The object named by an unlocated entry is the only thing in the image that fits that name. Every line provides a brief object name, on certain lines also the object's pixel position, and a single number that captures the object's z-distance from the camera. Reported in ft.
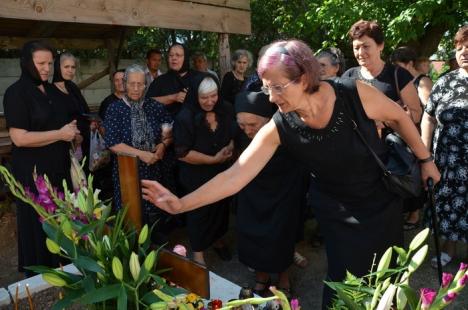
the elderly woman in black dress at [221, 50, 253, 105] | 15.87
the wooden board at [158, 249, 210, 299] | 3.55
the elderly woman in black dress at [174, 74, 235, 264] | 10.83
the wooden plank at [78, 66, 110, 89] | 25.96
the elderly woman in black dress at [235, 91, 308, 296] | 9.43
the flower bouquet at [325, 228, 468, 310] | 2.65
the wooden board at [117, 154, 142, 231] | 3.87
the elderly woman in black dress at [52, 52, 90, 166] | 12.14
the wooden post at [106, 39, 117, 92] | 26.18
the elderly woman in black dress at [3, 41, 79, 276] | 9.11
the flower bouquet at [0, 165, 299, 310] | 3.73
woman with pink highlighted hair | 5.11
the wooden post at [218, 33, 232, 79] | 18.26
